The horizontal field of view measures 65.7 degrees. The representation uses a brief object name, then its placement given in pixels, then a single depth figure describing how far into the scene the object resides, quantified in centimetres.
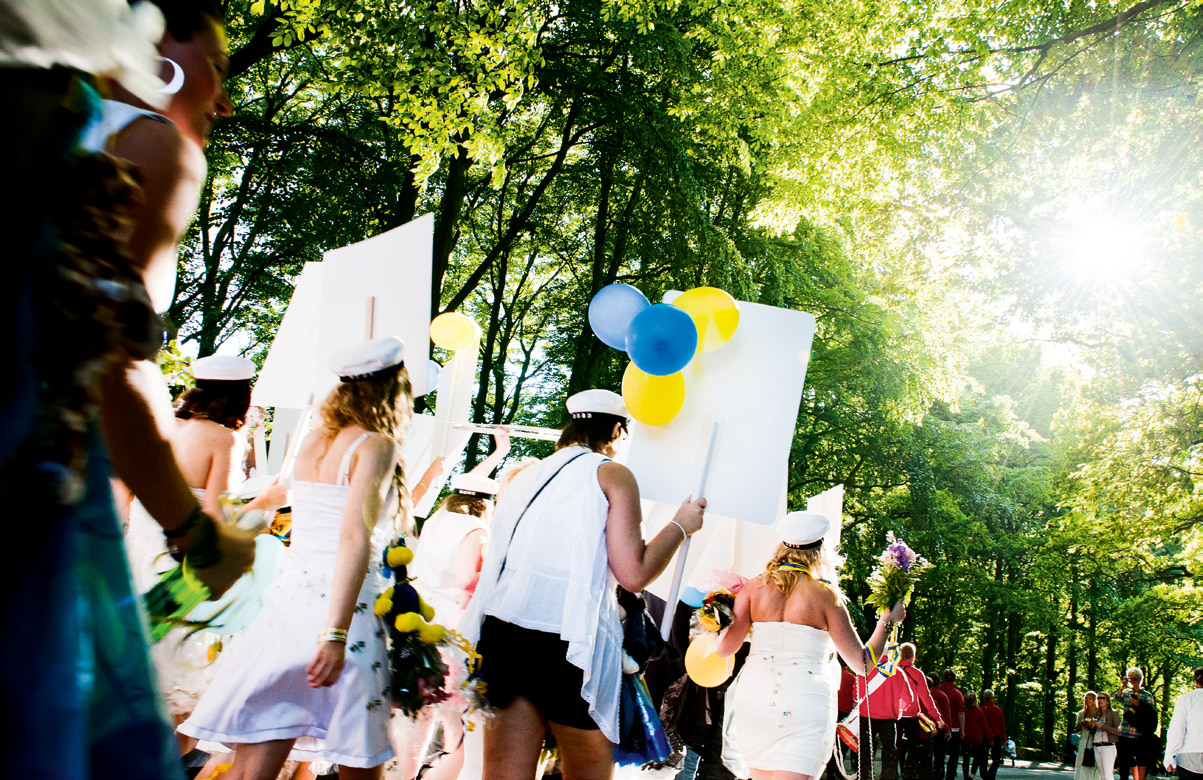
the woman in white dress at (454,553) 484
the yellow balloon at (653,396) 475
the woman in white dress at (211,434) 394
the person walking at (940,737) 1575
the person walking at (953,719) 1594
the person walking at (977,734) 1684
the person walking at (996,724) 1708
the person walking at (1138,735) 1355
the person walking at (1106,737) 1414
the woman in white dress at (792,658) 509
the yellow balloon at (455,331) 710
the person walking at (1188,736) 1172
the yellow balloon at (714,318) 491
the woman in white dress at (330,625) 293
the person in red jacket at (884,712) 1095
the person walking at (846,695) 1138
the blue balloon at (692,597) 642
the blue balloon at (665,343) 460
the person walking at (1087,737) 1452
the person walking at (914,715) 1196
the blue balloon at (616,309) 503
